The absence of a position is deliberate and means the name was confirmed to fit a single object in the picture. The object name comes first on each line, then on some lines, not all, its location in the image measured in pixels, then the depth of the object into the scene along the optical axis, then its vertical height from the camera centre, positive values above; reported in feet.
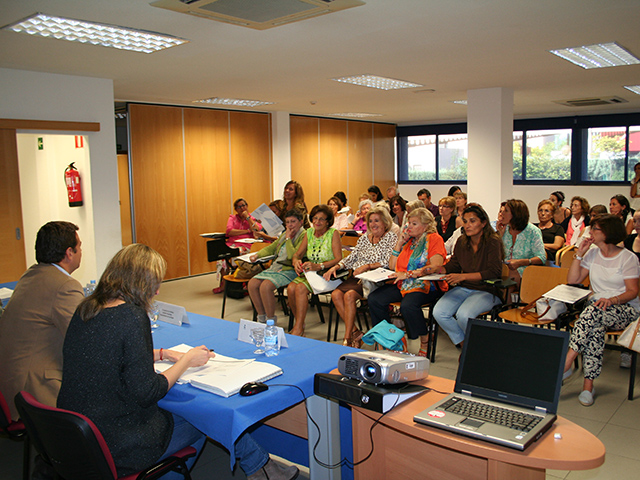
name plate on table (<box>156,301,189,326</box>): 11.23 -2.61
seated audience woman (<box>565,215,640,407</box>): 12.66 -2.82
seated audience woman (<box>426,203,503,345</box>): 14.99 -2.55
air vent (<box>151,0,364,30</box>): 10.81 +3.74
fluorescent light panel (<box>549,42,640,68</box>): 16.94 +4.26
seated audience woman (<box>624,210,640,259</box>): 17.06 -2.01
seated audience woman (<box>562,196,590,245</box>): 24.72 -1.73
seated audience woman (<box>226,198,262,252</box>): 25.58 -1.77
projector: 7.19 -2.49
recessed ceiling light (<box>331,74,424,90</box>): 21.75 +4.43
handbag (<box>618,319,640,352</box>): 11.99 -3.51
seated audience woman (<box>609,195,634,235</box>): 24.44 -1.04
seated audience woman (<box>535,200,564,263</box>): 21.18 -1.92
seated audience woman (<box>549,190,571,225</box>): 28.50 -1.37
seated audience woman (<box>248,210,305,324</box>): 18.40 -2.97
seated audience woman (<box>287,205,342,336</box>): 17.51 -2.30
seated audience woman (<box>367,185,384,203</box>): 32.05 -0.39
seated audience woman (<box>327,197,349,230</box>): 29.32 -1.60
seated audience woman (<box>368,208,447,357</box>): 15.42 -2.77
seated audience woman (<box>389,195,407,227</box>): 27.02 -1.10
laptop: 6.22 -2.57
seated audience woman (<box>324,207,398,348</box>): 16.47 -2.42
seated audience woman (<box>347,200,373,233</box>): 27.98 -1.68
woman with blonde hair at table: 6.93 -2.30
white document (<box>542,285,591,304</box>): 13.26 -2.78
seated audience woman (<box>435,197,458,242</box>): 22.26 -1.33
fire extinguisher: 21.08 +0.16
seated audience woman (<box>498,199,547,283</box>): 17.29 -1.91
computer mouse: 7.39 -2.76
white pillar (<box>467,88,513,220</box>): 24.72 +1.78
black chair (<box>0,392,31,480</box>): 8.57 -3.82
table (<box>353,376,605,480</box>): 5.76 -3.24
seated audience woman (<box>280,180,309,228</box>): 24.73 -0.33
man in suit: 8.75 -2.32
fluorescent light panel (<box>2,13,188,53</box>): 12.85 +4.07
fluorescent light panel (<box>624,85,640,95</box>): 26.10 +4.68
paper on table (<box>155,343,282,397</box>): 7.61 -2.77
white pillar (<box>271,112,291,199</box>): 33.99 +2.30
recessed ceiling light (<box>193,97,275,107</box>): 27.55 +4.64
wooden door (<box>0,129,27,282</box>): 18.83 -0.84
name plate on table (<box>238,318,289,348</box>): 9.49 -2.60
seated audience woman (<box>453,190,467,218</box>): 24.94 -0.76
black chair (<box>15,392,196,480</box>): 6.41 -3.09
